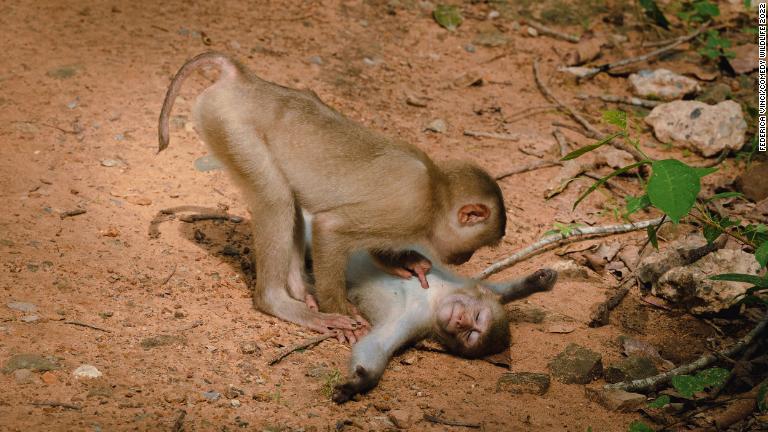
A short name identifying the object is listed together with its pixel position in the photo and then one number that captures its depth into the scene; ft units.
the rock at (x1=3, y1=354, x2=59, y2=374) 23.85
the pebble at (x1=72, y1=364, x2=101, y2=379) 24.06
